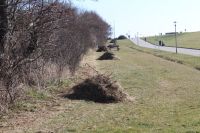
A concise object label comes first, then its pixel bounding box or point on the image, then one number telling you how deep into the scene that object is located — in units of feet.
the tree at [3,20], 43.83
